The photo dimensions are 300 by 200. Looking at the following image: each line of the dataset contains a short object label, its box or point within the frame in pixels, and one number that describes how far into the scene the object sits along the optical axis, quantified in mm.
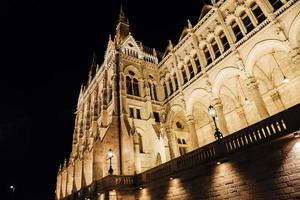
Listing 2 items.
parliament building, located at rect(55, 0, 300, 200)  10945
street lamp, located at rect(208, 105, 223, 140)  13262
